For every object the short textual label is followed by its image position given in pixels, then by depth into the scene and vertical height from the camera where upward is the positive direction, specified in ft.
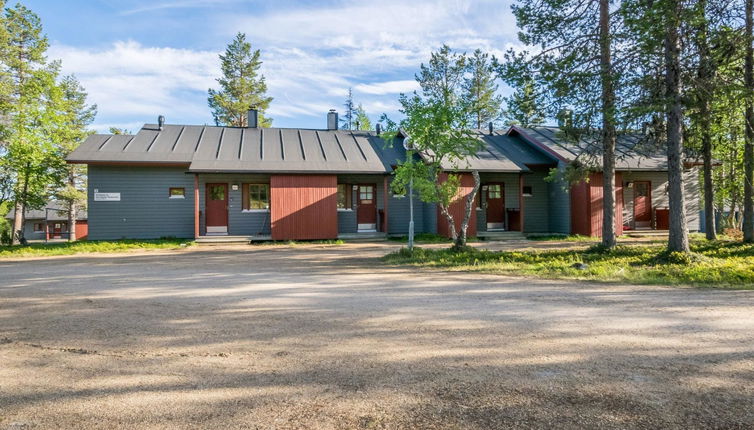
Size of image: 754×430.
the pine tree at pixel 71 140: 58.54 +13.62
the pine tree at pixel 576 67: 34.76 +12.74
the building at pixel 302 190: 55.57 +4.08
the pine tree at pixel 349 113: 171.62 +44.95
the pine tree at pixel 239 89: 115.34 +36.31
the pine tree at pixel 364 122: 131.34 +31.09
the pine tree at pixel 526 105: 37.01 +10.01
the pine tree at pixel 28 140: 53.78 +10.68
